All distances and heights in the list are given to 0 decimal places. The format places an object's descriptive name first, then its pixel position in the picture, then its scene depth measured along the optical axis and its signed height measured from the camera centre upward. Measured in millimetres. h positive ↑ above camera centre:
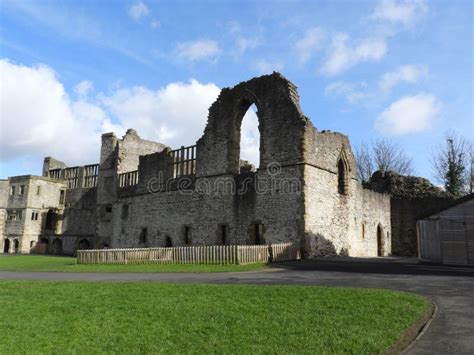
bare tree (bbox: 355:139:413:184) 55344 +10631
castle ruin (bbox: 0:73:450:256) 22125 +3209
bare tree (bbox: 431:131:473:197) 39688 +7307
